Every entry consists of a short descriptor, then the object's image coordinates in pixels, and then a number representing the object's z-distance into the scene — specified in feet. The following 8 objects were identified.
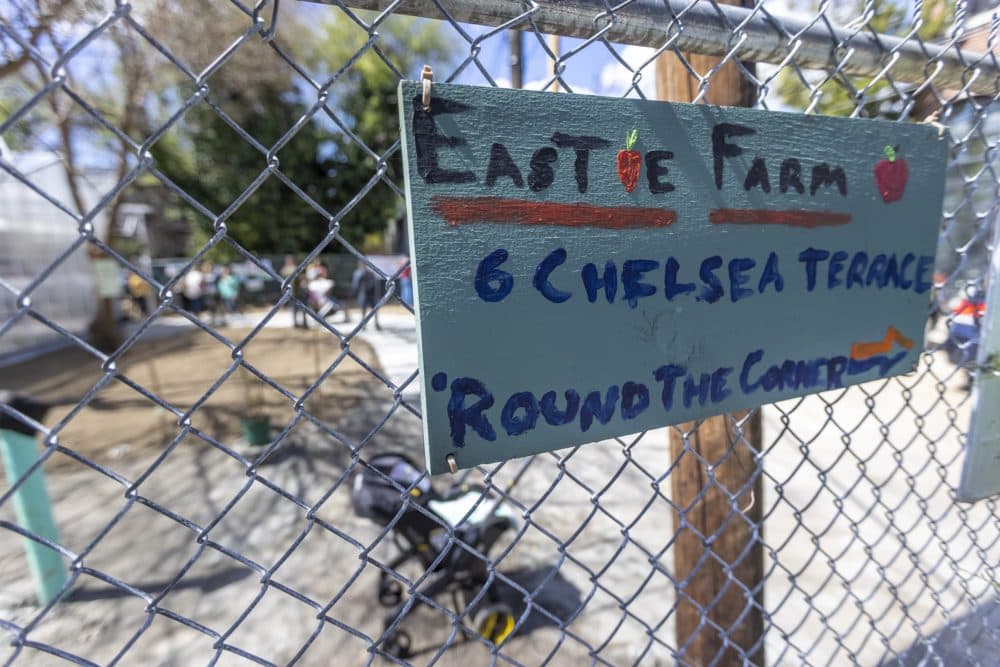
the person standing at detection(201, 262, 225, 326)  45.55
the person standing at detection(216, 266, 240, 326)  45.21
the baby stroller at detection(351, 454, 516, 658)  8.25
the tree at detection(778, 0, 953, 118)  13.66
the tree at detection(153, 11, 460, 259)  50.49
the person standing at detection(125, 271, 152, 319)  46.29
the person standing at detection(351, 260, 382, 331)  34.88
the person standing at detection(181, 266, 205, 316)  42.51
